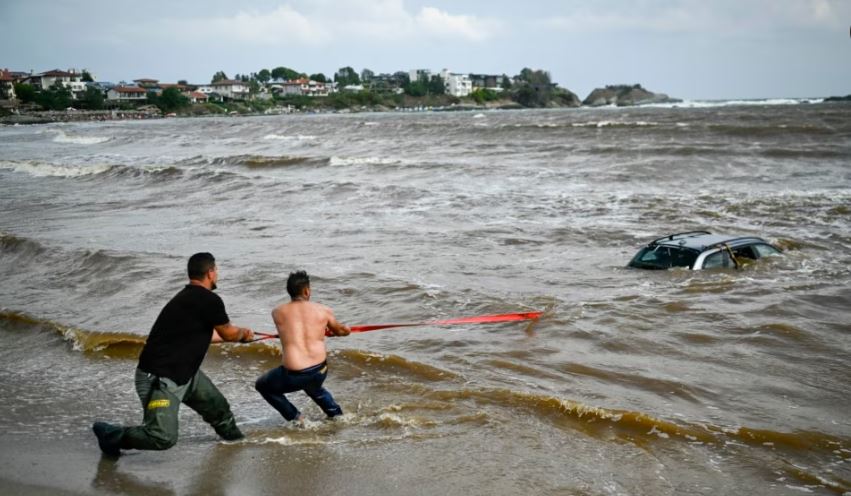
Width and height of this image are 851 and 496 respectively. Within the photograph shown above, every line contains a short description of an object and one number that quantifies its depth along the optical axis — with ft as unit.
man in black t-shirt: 17.58
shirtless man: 19.30
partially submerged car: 41.04
